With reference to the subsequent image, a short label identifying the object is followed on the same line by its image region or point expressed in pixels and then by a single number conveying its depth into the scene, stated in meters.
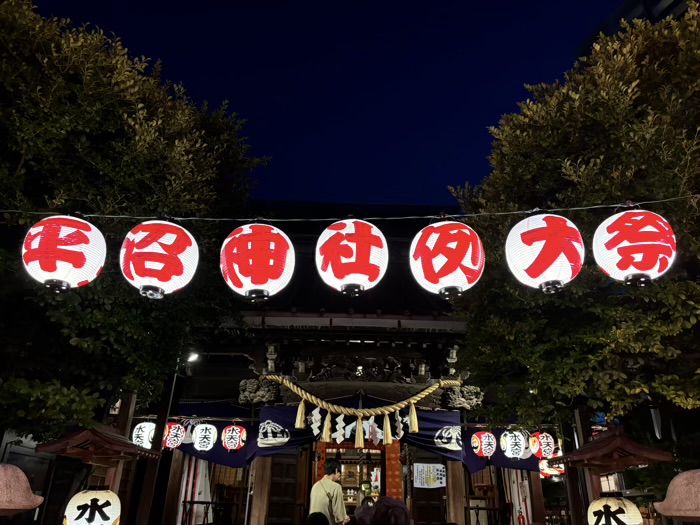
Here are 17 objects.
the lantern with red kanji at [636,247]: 5.33
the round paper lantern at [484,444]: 11.56
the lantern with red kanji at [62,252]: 5.43
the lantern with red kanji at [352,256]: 5.97
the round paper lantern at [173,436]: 11.30
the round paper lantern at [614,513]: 6.11
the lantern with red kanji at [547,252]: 5.47
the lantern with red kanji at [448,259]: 5.82
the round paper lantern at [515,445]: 11.48
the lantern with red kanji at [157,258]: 5.80
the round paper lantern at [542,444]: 11.98
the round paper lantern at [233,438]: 11.48
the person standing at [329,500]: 8.29
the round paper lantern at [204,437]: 11.57
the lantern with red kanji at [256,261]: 5.96
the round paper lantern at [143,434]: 11.39
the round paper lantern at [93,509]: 6.59
